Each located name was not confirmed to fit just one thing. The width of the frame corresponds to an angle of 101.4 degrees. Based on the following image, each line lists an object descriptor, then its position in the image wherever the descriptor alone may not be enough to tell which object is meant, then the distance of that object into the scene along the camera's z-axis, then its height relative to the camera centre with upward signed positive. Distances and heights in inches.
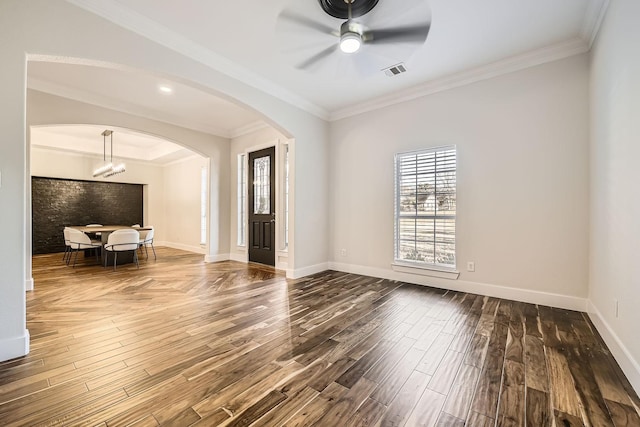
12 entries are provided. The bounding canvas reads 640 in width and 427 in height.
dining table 222.8 -21.3
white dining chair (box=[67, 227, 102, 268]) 217.0 -25.1
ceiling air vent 134.1 +75.5
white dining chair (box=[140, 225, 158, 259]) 249.1 -23.8
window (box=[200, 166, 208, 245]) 304.7 +5.2
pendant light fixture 257.8 +44.3
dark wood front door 221.5 +4.8
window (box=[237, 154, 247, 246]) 250.1 +12.0
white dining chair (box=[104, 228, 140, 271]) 203.6 -23.9
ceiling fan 80.8 +59.5
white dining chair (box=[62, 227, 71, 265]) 226.9 -41.5
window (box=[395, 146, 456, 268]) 150.7 +3.1
